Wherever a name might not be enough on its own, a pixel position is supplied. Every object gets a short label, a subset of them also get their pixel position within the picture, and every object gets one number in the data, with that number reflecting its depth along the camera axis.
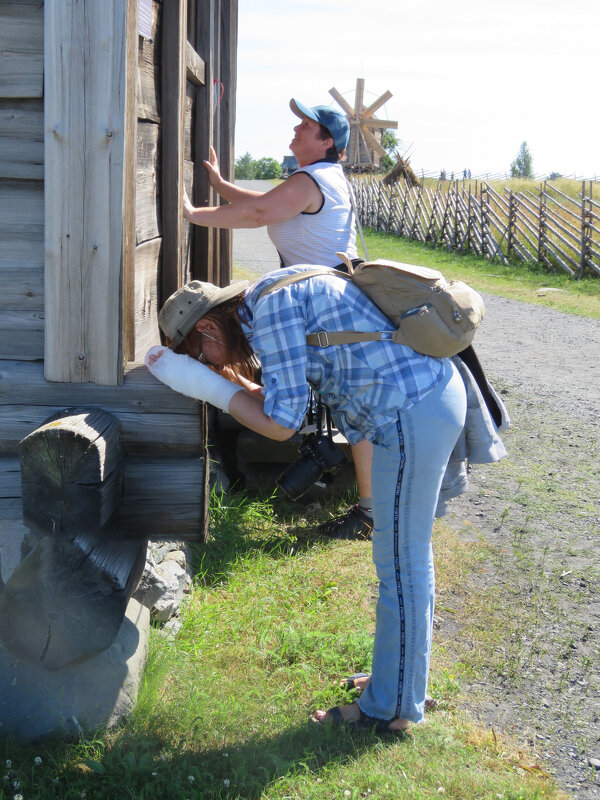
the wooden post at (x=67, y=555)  2.32
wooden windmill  44.81
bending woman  2.33
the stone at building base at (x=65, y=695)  2.56
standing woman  3.53
